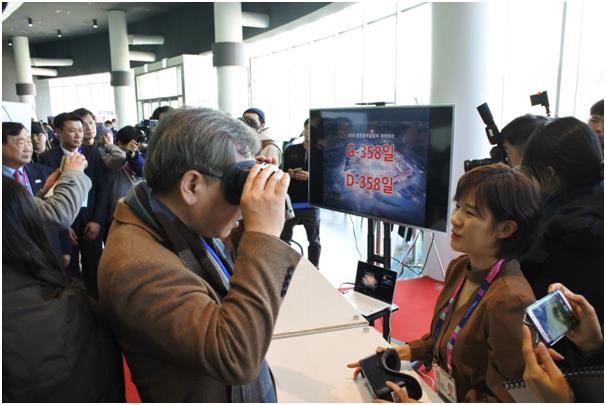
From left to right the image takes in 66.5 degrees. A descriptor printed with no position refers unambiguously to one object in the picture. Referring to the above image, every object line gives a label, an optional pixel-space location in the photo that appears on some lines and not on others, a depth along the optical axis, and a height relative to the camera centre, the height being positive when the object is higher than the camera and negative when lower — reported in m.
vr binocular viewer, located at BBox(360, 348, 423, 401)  1.20 -0.69
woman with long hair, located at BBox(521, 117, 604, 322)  1.35 -0.30
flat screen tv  1.99 -0.23
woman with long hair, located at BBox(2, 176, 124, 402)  0.70 -0.33
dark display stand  2.28 -0.66
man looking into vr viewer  0.74 -0.26
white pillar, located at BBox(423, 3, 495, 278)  3.28 +0.33
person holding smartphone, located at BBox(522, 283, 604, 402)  0.92 -0.51
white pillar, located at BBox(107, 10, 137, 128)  13.14 +1.26
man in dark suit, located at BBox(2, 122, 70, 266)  2.65 -0.20
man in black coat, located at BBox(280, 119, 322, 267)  3.86 -0.69
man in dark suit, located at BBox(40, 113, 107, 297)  3.33 -0.60
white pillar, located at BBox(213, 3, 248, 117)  8.61 +1.05
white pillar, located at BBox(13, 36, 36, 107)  16.66 +1.70
